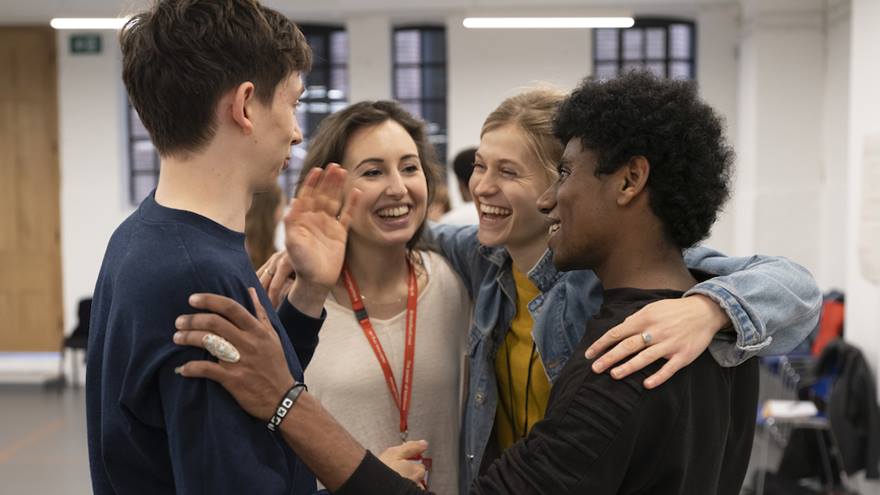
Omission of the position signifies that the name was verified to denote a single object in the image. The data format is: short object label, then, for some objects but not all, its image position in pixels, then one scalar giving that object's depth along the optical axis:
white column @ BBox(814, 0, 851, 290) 7.71
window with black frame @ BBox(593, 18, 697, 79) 9.44
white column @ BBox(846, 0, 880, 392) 5.73
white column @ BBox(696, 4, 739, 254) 9.02
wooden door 9.29
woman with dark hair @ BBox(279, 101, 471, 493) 2.11
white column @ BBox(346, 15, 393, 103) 9.21
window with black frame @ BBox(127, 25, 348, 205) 9.59
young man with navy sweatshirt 1.23
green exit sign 9.25
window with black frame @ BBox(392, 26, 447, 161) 9.62
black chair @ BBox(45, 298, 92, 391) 8.55
